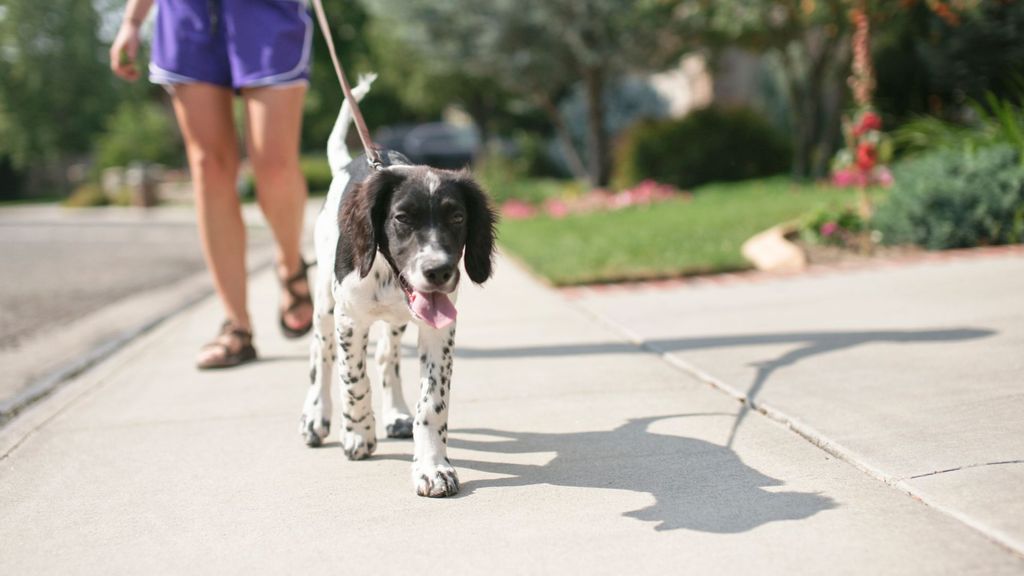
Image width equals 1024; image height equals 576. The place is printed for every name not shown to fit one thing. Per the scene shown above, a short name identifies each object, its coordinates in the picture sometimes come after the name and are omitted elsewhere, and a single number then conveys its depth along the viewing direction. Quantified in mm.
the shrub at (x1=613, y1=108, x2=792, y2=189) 15625
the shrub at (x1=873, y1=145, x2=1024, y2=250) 7215
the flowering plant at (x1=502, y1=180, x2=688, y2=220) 13180
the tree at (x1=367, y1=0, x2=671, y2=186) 15539
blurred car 29875
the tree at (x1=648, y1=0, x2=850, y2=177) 13117
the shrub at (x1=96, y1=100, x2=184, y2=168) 28609
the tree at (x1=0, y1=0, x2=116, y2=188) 39781
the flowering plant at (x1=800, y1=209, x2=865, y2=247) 7938
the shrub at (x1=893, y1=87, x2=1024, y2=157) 7922
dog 2852
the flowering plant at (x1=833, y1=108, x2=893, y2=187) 7676
